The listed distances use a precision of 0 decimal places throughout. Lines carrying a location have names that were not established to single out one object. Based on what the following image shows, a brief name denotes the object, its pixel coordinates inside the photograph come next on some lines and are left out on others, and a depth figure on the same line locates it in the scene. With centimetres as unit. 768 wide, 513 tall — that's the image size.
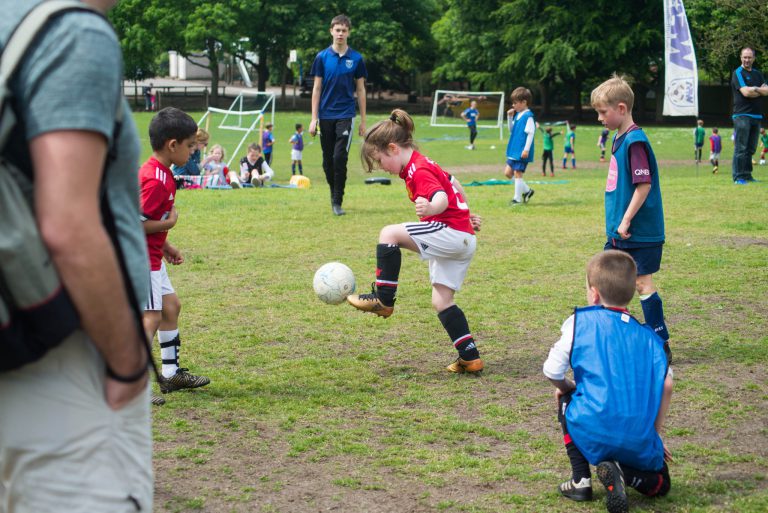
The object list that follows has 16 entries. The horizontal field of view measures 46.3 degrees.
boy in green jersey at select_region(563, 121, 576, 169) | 2745
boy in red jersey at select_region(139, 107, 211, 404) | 500
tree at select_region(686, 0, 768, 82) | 3017
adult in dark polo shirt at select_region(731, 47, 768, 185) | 1455
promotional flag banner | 1788
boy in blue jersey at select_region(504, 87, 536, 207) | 1411
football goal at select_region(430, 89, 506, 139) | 4509
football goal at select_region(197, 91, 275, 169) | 2583
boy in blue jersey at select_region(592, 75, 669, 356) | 577
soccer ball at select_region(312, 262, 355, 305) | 609
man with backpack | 187
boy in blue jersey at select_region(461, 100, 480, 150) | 3481
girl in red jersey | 582
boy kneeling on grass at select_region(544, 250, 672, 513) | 380
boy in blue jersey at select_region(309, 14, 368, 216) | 1209
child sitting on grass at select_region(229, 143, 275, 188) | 2006
